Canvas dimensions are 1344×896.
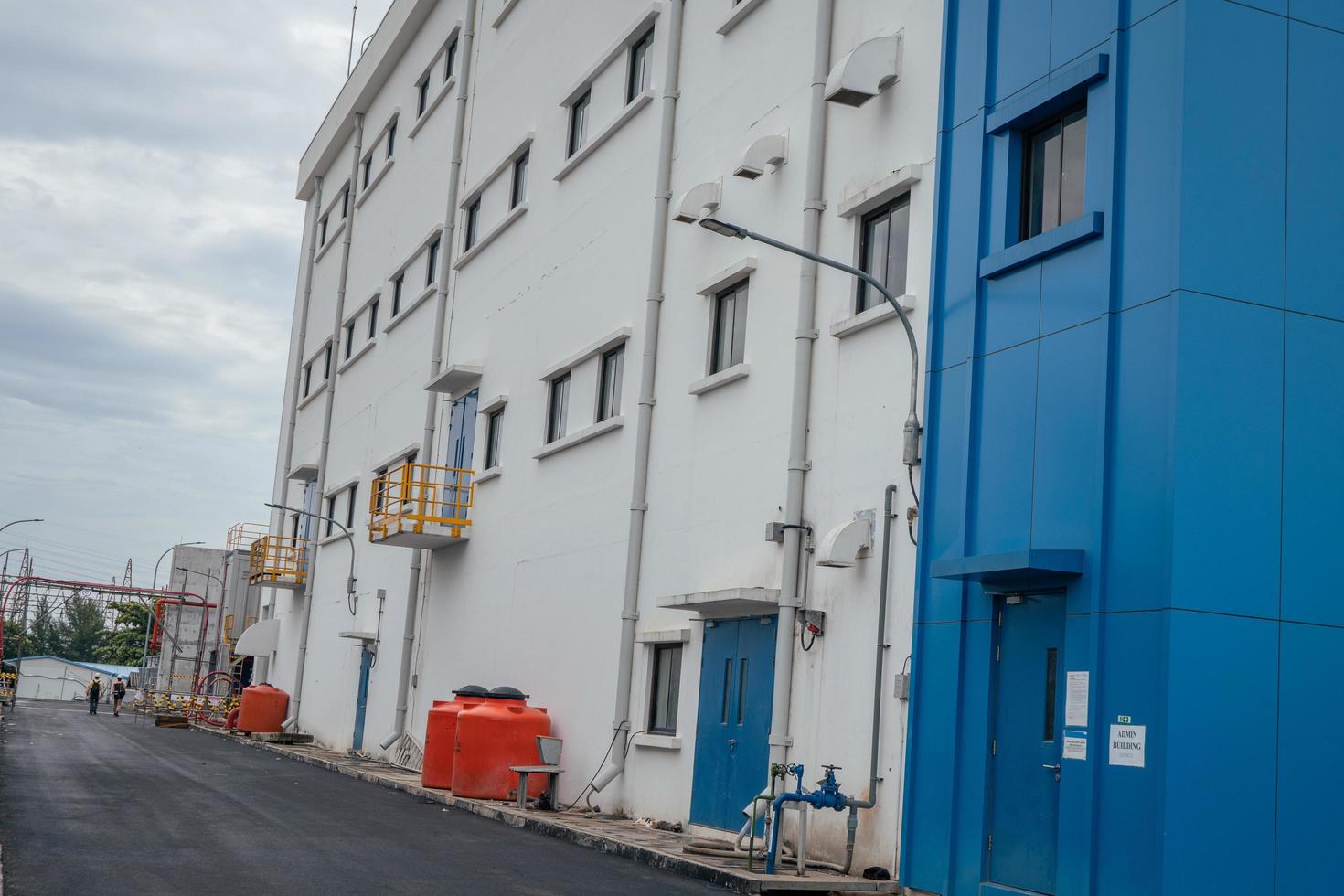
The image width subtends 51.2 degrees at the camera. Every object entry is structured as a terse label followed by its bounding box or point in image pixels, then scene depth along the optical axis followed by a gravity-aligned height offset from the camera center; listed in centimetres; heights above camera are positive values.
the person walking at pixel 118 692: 5378 -287
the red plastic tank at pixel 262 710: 3634 -211
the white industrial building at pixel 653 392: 1376 +349
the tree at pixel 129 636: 10881 -145
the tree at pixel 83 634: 13100 -177
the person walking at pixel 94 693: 5197 -287
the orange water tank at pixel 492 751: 1948 -143
